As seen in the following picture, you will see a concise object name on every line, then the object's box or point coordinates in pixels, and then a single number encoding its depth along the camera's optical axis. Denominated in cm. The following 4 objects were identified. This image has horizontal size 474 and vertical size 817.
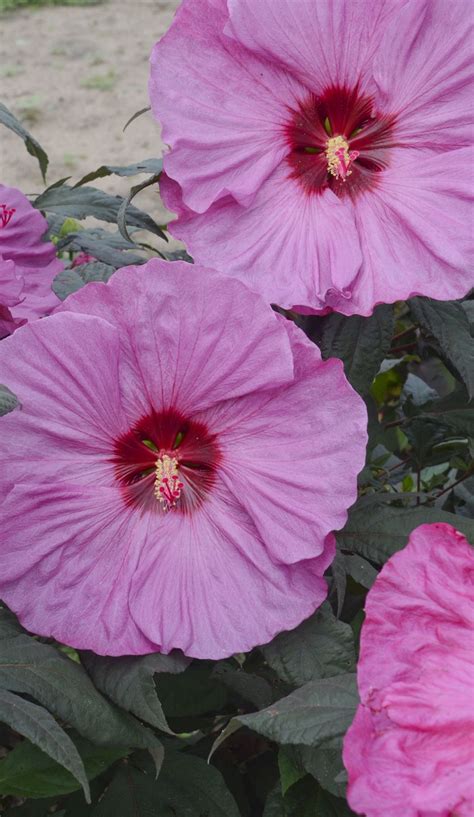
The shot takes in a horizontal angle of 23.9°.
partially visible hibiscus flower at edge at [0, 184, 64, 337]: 111
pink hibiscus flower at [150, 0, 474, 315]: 97
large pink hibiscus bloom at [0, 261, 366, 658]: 93
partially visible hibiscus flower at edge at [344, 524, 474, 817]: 69
